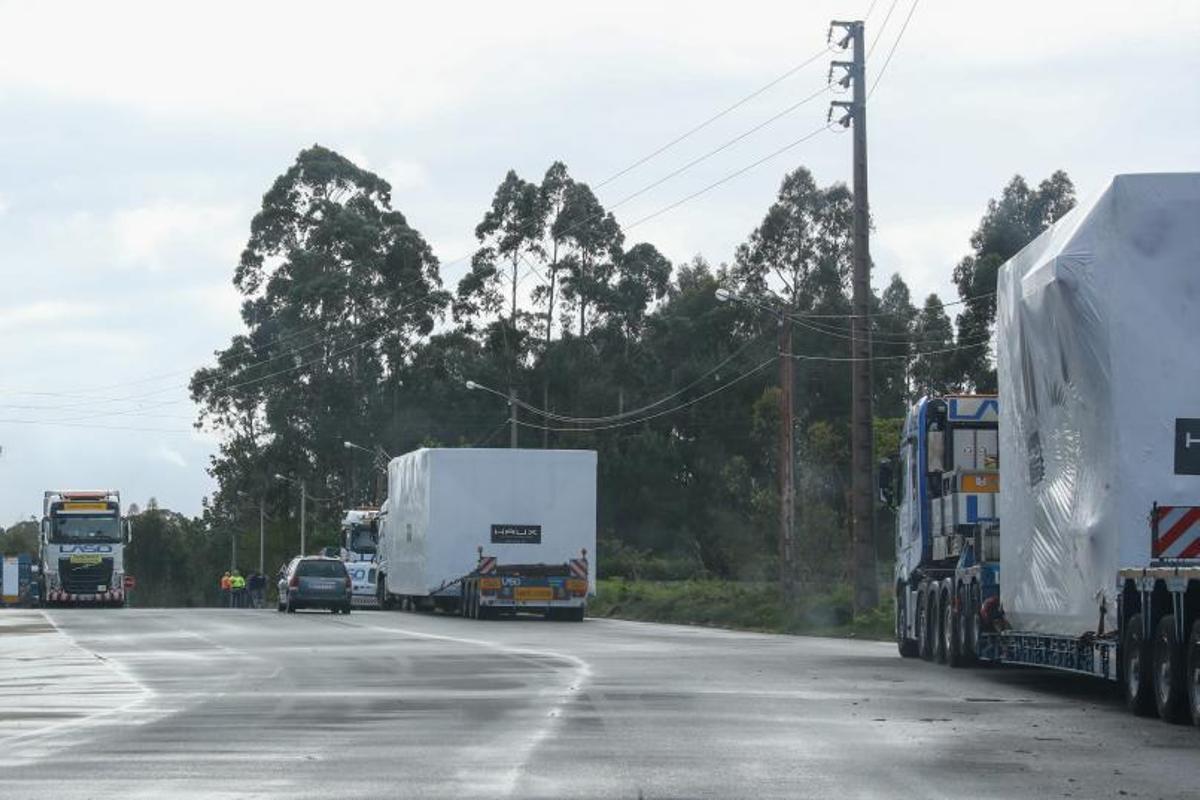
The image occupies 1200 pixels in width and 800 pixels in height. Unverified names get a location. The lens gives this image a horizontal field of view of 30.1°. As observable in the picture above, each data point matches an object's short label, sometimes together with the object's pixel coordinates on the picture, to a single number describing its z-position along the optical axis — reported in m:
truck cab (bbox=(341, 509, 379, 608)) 67.56
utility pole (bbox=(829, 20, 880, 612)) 39.97
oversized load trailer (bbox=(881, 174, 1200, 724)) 17.77
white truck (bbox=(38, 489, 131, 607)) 69.19
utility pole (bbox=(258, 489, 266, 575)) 97.72
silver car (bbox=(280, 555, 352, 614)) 57.66
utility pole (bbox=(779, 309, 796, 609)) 43.94
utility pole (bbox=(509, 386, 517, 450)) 67.77
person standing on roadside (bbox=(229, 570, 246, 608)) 85.88
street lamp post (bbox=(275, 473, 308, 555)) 87.82
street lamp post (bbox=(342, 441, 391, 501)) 86.06
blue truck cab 25.89
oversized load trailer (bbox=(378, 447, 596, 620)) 48.44
